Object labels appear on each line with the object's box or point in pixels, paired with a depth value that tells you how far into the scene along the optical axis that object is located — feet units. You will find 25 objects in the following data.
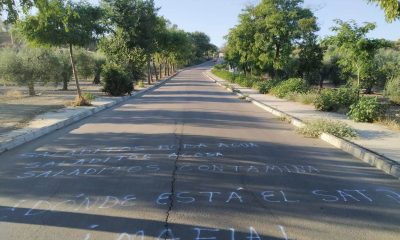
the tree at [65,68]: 104.50
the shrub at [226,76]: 164.10
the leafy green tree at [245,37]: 119.85
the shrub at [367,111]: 46.42
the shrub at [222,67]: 302.04
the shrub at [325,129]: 37.22
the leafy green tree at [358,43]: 54.19
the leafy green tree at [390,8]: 29.25
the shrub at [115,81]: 88.84
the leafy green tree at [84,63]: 126.82
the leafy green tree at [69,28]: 59.57
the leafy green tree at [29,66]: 87.00
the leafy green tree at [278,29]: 94.79
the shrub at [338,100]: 58.54
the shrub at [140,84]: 127.05
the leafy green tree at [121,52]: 110.32
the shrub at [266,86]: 99.45
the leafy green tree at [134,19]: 116.98
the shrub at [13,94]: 82.55
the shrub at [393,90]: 74.11
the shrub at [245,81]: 128.73
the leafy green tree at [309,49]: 94.17
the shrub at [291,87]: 82.55
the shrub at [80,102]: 65.21
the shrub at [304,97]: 68.74
